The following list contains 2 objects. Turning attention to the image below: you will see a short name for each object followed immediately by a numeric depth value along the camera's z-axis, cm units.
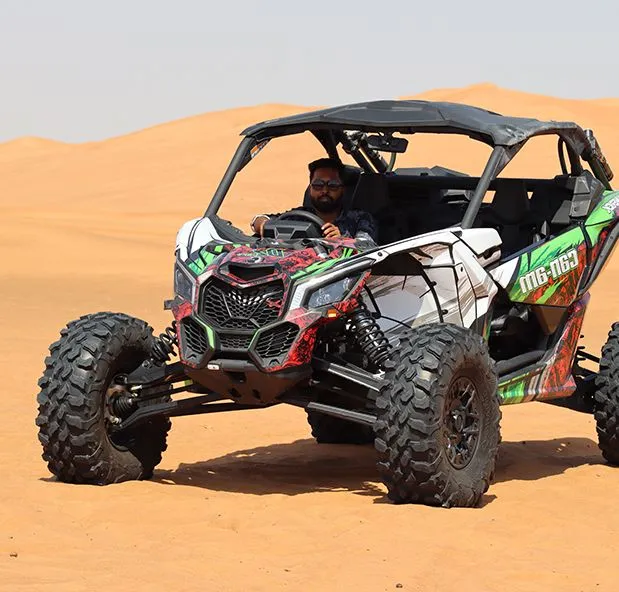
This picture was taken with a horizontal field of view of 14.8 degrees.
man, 1457
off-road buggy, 1212
